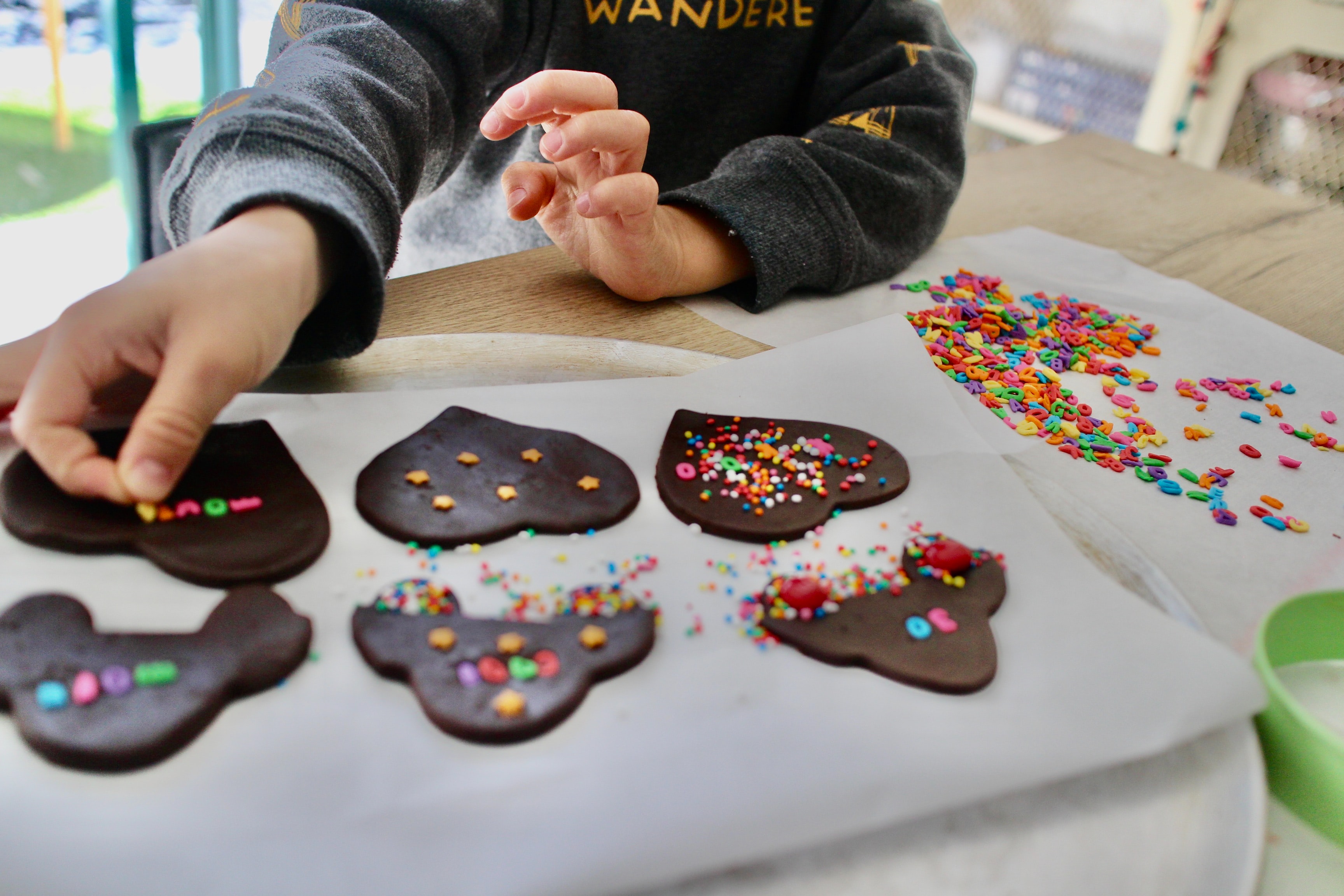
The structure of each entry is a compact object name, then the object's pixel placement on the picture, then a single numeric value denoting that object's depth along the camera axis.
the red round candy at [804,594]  0.47
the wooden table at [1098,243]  0.73
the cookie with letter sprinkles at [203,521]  0.45
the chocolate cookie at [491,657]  0.40
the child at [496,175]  0.48
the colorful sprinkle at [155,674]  0.39
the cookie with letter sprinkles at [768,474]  0.53
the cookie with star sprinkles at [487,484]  0.50
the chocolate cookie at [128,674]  0.37
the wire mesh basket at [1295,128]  1.75
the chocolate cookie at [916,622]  0.45
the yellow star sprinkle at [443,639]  0.43
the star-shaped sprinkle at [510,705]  0.40
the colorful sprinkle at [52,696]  0.38
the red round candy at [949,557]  0.50
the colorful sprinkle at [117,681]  0.39
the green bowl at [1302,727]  0.41
